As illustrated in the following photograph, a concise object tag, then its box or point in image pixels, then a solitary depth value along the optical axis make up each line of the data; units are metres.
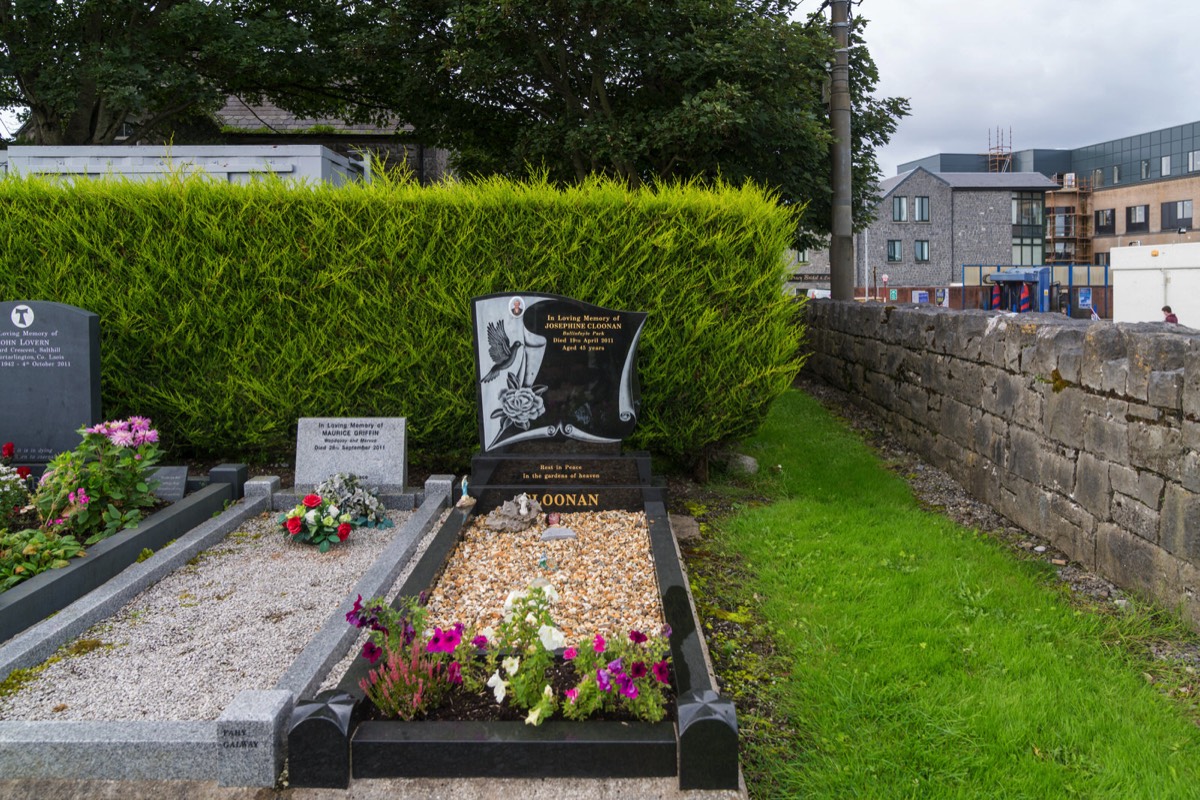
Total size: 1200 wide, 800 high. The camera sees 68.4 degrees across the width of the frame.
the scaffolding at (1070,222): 65.00
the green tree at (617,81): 11.80
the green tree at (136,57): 13.23
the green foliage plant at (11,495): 5.22
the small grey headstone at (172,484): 6.30
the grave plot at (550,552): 3.00
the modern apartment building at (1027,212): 53.06
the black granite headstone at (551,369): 6.52
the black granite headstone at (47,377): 6.38
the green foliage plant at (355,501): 6.14
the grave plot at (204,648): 3.08
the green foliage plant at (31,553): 4.60
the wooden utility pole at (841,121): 12.87
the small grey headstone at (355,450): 6.67
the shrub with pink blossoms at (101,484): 5.30
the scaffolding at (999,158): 67.69
